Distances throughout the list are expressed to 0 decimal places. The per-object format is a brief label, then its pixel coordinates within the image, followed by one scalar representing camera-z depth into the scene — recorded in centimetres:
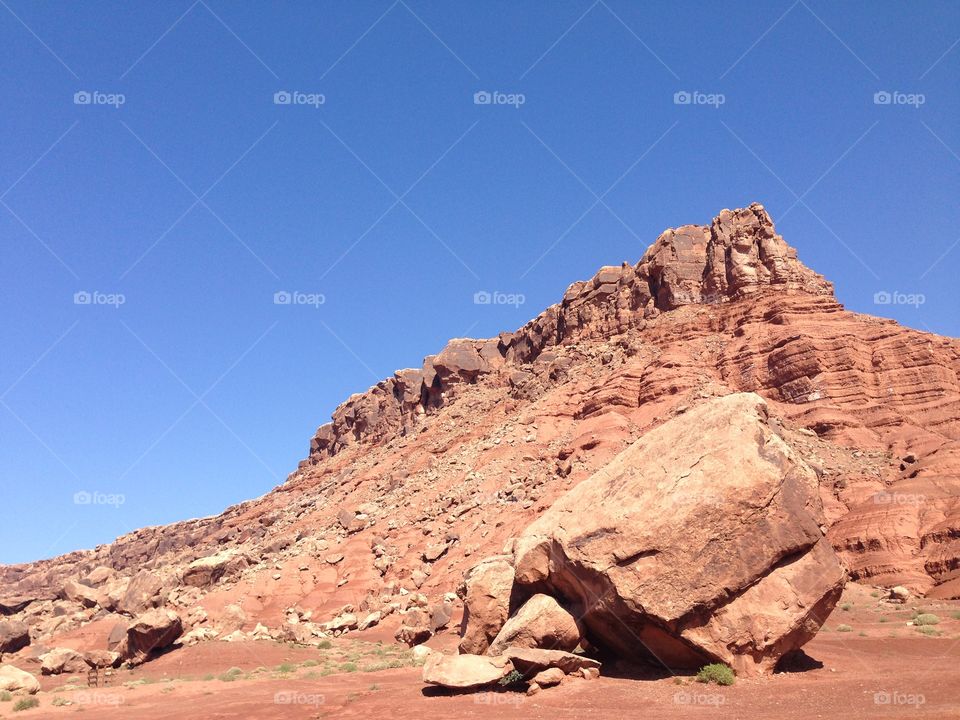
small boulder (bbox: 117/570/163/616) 3981
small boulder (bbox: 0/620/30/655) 3403
